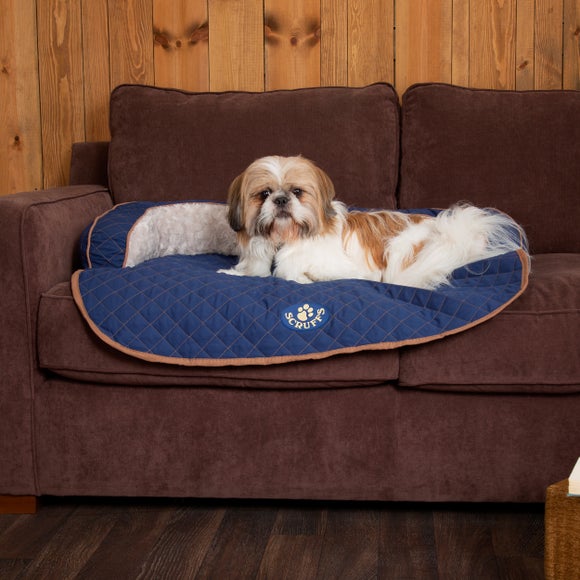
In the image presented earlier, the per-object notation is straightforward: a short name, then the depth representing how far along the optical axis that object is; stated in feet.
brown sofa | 6.53
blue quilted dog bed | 6.45
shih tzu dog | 7.69
